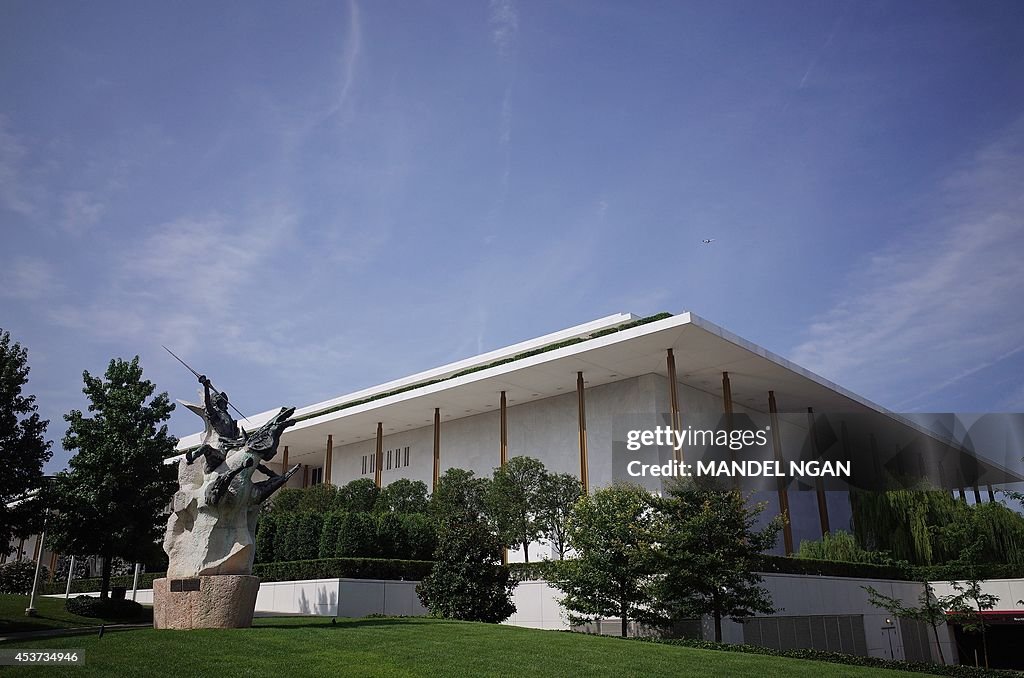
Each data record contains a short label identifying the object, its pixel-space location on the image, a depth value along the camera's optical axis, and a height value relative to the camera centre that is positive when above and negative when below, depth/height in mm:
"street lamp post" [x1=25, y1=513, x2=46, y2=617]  20516 -237
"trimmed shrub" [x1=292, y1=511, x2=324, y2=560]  25344 +1376
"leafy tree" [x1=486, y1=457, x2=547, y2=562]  26891 +2601
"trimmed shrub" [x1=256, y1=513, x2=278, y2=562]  27016 +1344
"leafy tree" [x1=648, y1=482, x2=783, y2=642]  18453 +476
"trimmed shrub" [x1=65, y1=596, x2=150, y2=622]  21016 -677
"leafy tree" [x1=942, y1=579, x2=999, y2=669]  23641 -1076
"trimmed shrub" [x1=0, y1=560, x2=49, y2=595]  35531 +280
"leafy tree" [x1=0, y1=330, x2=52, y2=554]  19875 +3281
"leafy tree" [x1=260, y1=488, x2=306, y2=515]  34375 +3336
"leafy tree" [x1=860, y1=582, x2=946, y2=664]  22719 -1025
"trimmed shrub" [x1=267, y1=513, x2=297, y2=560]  26078 +1478
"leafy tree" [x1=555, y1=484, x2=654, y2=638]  18953 +385
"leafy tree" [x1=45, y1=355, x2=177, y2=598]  22656 +2943
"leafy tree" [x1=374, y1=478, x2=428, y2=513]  31516 +3194
